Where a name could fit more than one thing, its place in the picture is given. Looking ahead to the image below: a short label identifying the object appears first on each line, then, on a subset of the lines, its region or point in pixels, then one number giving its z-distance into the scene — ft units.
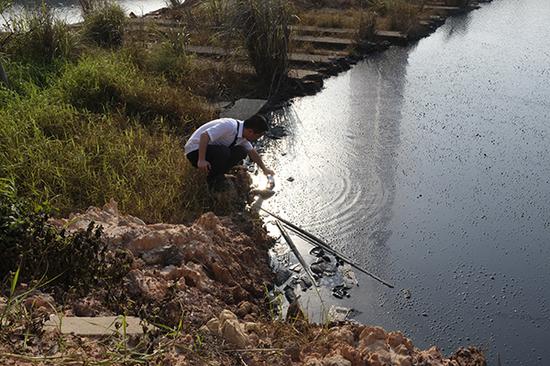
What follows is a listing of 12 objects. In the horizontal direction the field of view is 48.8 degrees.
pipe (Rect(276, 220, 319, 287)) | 11.57
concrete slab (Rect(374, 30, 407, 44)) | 27.58
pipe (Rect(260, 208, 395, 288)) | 11.69
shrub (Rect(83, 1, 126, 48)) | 21.67
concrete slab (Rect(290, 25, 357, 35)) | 27.24
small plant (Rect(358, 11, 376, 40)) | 26.63
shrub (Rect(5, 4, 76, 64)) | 19.06
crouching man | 12.65
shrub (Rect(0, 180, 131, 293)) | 8.41
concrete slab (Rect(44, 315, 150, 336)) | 7.17
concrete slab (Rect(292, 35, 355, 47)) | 25.73
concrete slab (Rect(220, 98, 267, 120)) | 17.61
